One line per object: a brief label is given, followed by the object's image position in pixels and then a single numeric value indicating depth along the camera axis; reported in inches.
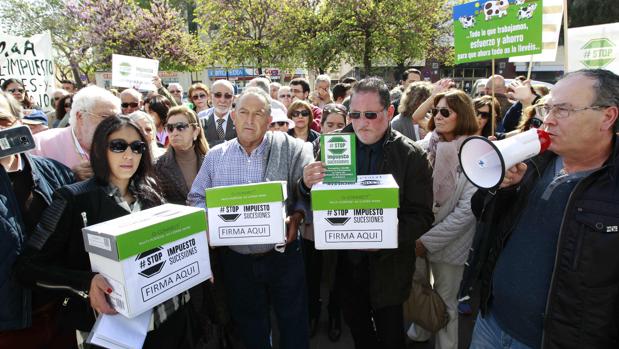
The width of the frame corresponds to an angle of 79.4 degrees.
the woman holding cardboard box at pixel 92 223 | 74.2
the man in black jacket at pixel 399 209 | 96.9
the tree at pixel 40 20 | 1080.8
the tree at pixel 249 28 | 593.0
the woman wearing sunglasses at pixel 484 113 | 175.2
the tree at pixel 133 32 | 729.6
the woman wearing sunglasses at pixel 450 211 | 117.0
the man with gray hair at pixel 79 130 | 112.4
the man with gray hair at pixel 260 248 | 104.2
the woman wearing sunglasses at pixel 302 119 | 180.1
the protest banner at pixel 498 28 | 151.0
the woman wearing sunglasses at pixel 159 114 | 194.9
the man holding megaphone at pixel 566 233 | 64.6
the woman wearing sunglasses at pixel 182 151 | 127.0
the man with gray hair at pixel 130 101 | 199.5
